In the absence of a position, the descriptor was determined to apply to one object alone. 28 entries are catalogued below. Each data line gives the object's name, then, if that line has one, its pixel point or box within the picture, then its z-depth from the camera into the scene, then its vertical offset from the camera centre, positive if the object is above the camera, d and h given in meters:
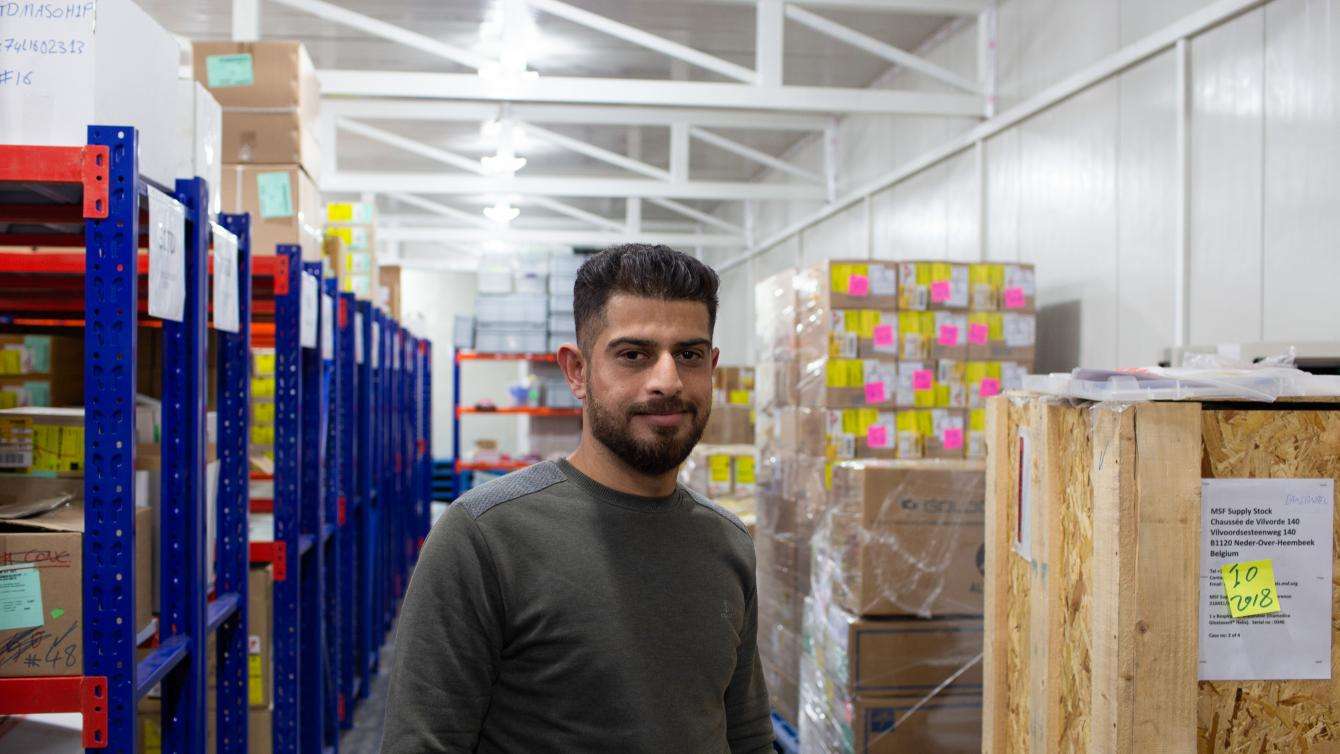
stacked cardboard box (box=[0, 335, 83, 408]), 3.61 -0.01
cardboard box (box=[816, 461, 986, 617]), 3.90 -0.61
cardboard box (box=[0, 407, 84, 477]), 2.58 -0.19
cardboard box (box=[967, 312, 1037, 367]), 5.54 +0.22
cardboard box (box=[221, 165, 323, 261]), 4.06 +0.67
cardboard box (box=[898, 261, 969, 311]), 5.48 +0.49
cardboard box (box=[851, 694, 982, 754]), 3.89 -1.32
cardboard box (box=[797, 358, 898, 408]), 5.34 -0.03
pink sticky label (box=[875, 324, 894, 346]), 5.41 +0.22
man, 1.59 -0.33
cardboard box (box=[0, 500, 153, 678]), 2.12 -0.48
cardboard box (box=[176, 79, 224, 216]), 2.78 +0.66
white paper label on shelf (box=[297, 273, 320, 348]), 3.93 +0.22
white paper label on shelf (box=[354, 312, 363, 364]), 5.55 +0.19
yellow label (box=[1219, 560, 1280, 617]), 1.88 -0.38
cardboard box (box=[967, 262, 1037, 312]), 5.56 +0.49
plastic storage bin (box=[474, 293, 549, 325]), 10.95 +0.67
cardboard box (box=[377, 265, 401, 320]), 9.68 +0.83
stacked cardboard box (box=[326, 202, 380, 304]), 6.43 +0.84
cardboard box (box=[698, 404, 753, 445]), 8.87 -0.44
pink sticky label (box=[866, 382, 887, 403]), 5.42 -0.08
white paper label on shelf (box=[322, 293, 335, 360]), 4.45 +0.19
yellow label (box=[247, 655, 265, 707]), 3.94 -1.19
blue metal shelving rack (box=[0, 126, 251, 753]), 2.04 -0.12
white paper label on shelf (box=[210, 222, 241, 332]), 2.88 +0.25
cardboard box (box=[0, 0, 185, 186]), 2.10 +0.62
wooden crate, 1.83 -0.36
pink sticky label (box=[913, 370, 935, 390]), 5.52 -0.01
